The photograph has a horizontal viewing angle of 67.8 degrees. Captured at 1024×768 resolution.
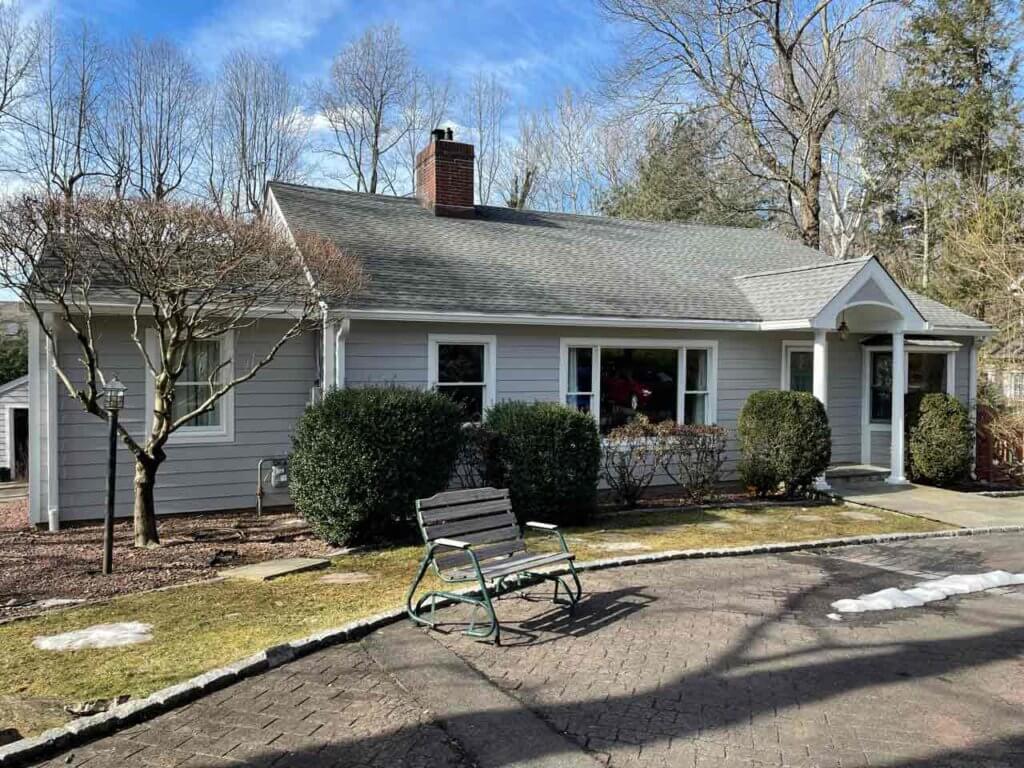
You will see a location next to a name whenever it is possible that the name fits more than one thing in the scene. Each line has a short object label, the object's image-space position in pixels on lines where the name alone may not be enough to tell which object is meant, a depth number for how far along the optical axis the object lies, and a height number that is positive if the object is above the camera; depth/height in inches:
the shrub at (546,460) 376.5 -39.4
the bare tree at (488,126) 1370.6 +462.4
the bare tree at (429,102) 1316.4 +486.5
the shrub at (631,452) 434.6 -40.1
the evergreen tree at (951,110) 1023.6 +387.8
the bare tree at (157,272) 289.9 +43.8
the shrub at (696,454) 443.5 -41.3
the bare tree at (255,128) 1182.3 +394.5
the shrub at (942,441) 510.9 -37.0
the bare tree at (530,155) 1360.7 +410.6
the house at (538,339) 410.6 +27.8
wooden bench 218.8 -51.9
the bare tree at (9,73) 935.7 +375.5
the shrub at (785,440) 453.1 -33.4
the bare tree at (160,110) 1070.4 +381.6
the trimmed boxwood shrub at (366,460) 332.2 -35.8
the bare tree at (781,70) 1019.3 +439.1
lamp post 287.4 -27.3
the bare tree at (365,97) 1285.7 +482.8
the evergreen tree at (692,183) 1166.3 +311.5
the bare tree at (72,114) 976.9 +346.4
